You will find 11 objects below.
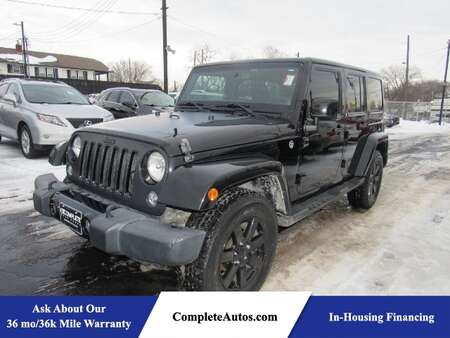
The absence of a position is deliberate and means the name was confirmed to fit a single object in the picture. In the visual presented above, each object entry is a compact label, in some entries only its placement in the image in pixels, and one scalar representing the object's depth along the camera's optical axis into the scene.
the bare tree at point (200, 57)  48.81
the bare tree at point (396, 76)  69.12
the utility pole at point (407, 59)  40.50
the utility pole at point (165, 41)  19.97
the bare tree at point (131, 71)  84.30
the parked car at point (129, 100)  10.84
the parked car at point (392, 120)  21.77
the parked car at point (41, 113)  7.68
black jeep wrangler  2.39
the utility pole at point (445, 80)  27.42
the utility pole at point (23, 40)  42.76
